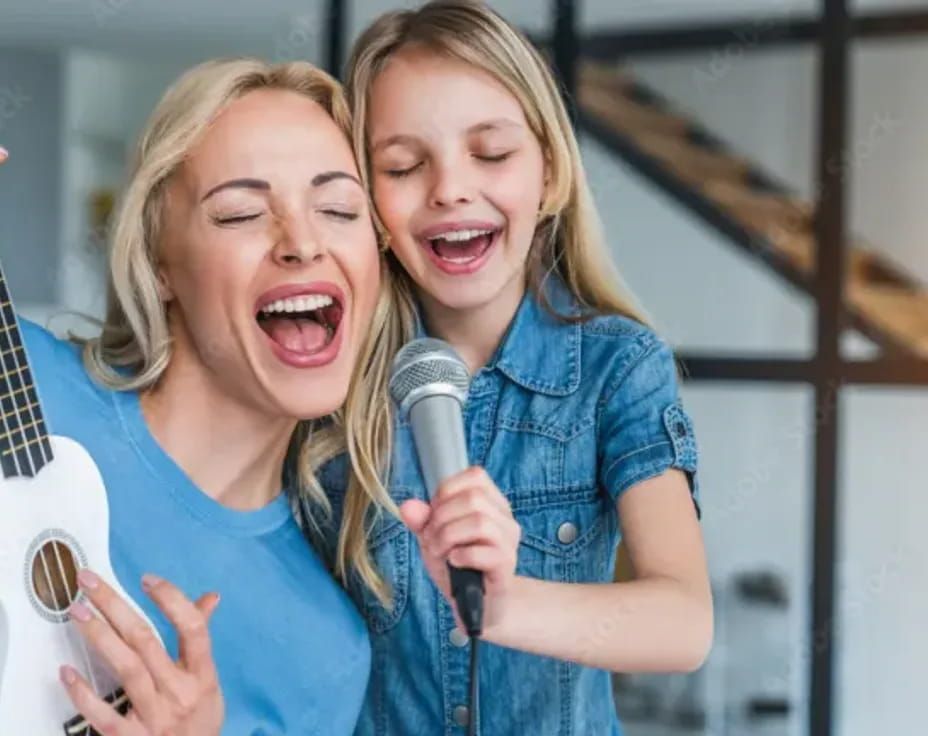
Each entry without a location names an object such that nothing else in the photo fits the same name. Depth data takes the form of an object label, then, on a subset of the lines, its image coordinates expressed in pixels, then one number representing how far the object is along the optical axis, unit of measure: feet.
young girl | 3.39
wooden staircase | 10.33
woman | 3.22
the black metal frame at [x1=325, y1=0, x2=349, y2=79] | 9.12
